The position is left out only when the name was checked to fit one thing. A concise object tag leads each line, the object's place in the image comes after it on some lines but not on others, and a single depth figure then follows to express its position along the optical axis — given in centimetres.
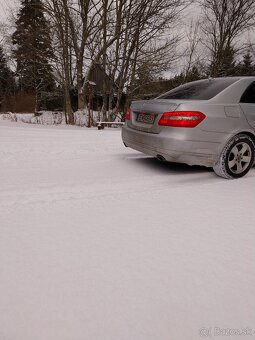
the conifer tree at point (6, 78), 3344
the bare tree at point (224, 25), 2086
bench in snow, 1028
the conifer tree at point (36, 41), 1350
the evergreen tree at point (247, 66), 2264
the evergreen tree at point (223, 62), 2080
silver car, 321
